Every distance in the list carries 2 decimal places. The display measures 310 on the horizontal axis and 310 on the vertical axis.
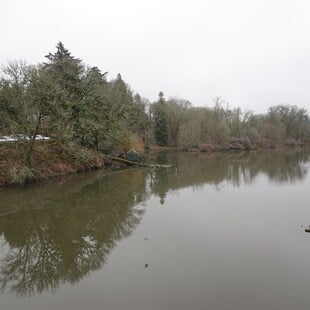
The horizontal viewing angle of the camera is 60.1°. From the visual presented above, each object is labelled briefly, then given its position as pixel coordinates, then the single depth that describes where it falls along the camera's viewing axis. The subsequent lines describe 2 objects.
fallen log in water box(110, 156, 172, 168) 26.80
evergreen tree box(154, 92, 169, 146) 51.53
